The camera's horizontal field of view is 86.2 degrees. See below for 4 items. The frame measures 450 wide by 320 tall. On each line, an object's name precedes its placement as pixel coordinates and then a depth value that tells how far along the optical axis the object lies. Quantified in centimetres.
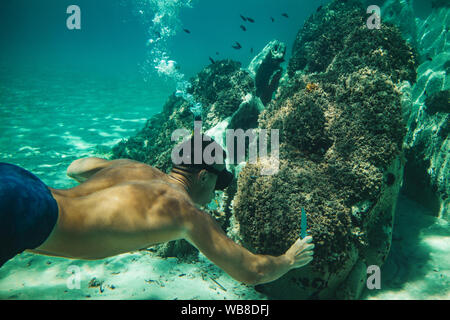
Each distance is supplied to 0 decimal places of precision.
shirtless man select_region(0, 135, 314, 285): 163
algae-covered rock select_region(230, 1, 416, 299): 330
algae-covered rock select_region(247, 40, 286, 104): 1024
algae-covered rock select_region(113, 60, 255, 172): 827
